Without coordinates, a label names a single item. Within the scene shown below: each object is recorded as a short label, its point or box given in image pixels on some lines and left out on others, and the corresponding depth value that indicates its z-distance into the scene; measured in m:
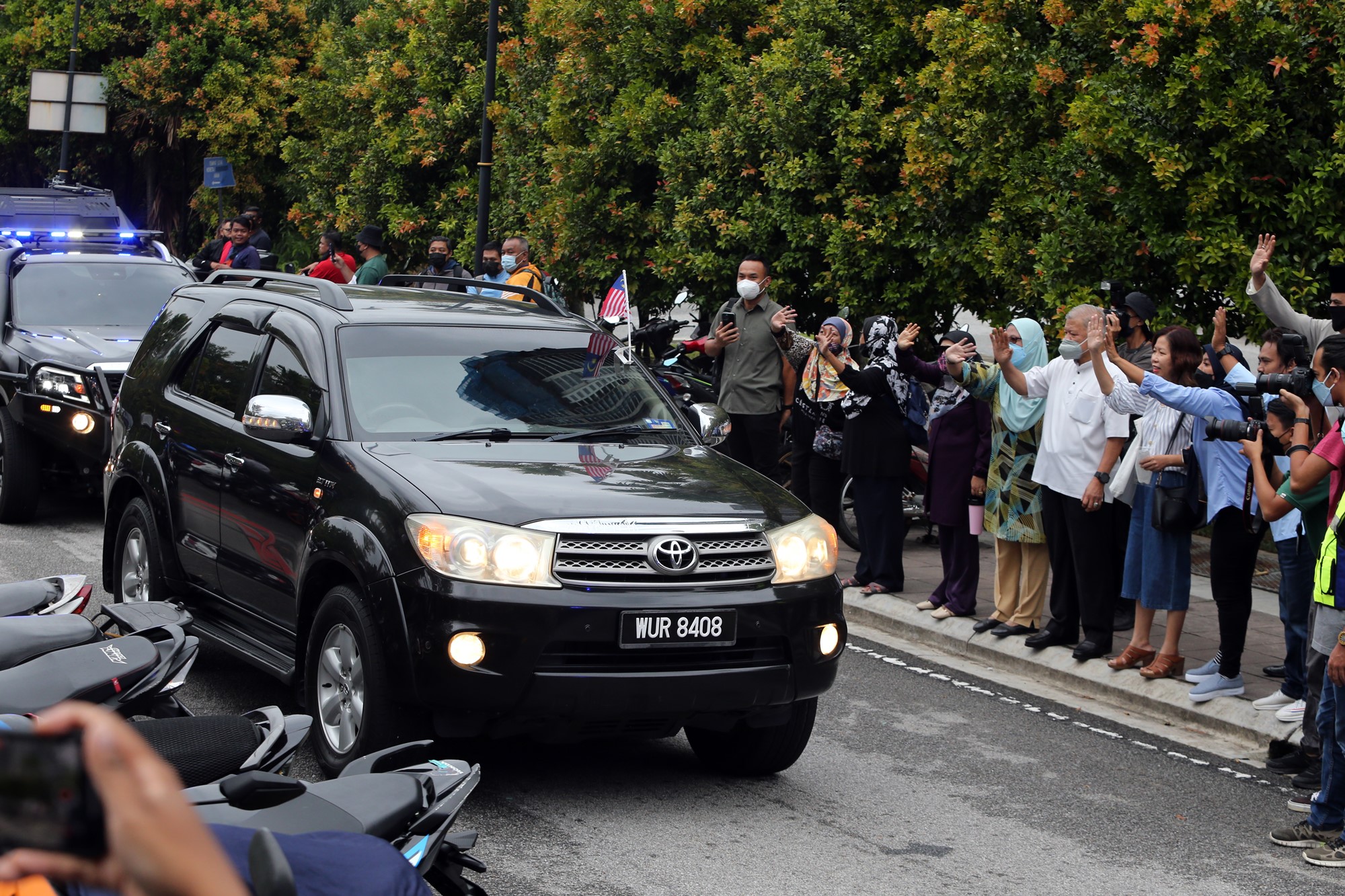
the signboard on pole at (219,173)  45.81
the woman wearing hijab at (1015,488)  17.62
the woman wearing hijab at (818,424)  19.92
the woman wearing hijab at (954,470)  18.61
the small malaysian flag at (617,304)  27.92
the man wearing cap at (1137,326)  17.38
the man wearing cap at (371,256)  30.75
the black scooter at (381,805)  5.93
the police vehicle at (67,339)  22.28
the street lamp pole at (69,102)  61.00
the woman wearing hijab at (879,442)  19.27
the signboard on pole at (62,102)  62.06
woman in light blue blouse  14.81
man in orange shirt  28.37
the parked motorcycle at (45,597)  10.50
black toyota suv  10.72
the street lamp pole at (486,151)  35.00
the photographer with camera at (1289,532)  13.34
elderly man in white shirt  16.44
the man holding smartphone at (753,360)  22.02
